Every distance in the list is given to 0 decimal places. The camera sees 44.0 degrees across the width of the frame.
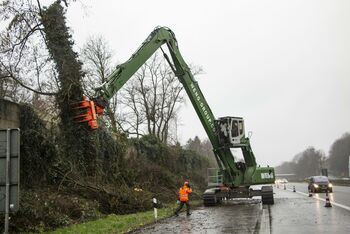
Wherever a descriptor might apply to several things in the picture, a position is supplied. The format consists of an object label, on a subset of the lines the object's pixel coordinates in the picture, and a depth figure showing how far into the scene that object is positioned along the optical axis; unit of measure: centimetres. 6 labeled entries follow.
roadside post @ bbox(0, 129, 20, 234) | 930
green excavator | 2359
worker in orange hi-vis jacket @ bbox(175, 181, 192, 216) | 2080
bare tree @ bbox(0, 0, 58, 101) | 1466
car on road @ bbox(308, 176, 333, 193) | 3856
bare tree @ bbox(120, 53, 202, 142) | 4938
